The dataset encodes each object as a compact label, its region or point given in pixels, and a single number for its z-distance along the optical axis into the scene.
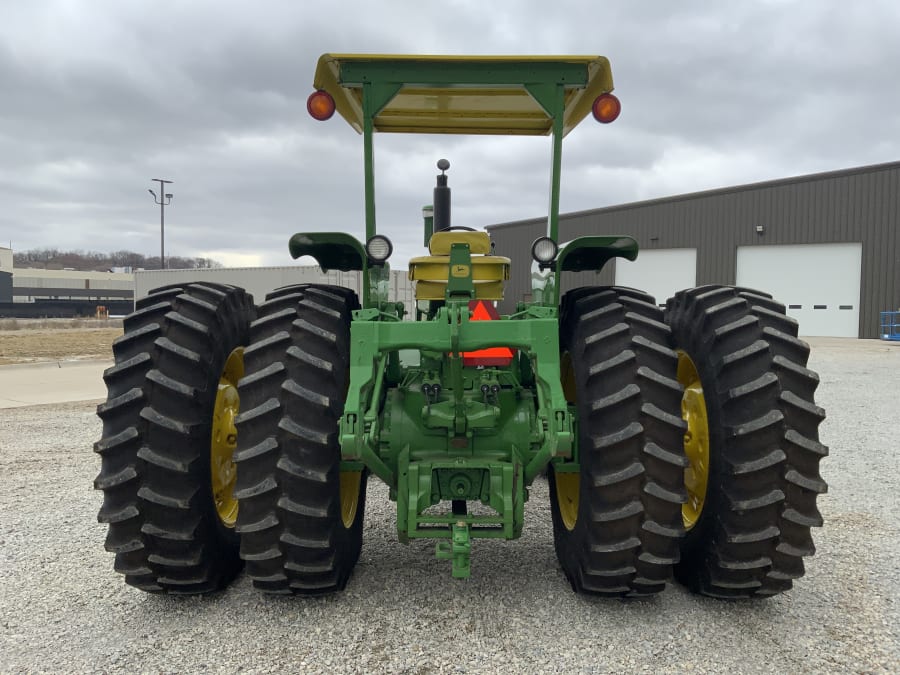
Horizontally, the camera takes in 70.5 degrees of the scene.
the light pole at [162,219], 44.31
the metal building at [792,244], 22.56
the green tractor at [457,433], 2.81
